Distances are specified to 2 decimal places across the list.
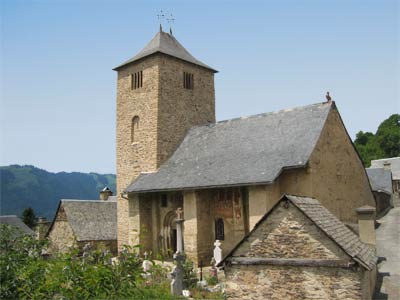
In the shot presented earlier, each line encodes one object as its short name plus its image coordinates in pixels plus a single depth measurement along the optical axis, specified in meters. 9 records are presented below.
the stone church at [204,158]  17.97
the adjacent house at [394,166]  41.75
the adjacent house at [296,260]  8.09
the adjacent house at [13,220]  39.06
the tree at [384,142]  56.16
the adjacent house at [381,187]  32.59
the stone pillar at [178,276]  12.66
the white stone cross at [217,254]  17.12
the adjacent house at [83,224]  27.48
